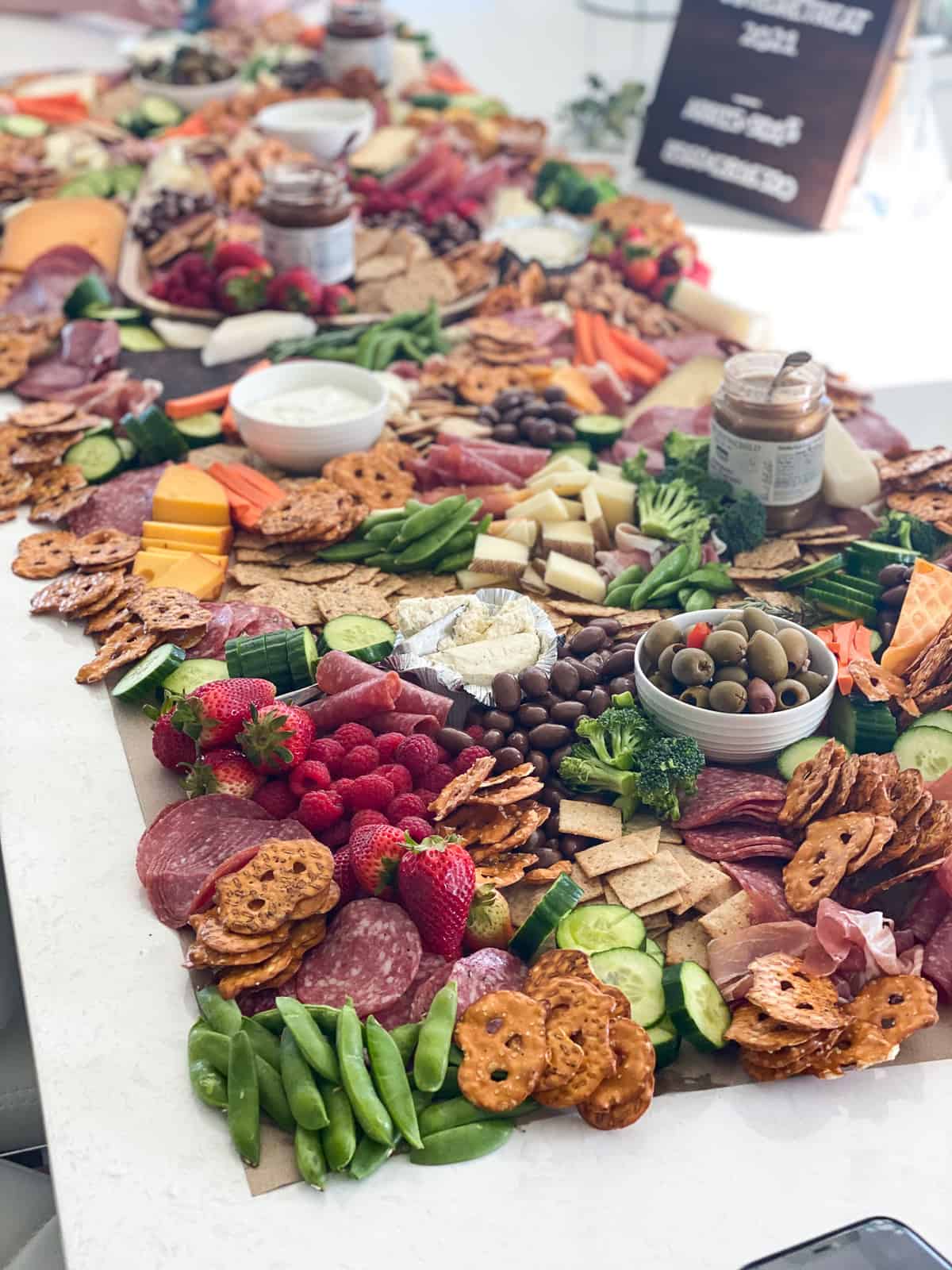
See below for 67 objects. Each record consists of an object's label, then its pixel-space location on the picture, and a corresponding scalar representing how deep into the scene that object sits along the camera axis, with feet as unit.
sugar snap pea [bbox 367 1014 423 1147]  4.43
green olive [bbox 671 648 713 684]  5.82
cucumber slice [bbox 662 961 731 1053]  4.69
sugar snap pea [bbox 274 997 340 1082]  4.54
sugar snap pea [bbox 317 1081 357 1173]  4.34
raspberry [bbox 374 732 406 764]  5.84
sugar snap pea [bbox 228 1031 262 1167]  4.41
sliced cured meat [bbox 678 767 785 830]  5.65
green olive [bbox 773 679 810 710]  5.84
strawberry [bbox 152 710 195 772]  5.92
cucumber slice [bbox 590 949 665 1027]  4.81
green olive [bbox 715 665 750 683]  5.84
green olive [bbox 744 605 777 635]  6.05
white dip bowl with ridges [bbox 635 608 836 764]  5.75
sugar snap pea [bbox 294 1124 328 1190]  4.30
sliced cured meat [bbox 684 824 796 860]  5.52
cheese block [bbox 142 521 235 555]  7.64
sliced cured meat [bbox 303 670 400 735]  5.97
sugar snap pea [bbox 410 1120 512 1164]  4.42
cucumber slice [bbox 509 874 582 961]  5.12
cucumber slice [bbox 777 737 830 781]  5.85
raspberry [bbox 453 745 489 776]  5.81
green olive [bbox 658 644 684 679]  5.98
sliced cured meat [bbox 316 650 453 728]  6.12
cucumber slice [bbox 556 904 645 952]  5.14
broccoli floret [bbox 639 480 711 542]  7.40
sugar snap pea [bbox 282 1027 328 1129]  4.40
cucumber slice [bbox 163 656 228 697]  6.39
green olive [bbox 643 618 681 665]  6.11
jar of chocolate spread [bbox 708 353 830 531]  7.31
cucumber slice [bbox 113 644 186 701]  6.40
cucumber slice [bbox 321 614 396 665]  6.45
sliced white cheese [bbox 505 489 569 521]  7.61
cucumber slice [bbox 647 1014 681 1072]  4.67
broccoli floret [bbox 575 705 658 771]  5.81
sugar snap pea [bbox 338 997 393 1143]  4.39
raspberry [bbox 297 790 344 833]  5.50
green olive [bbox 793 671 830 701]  5.93
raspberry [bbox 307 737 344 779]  5.76
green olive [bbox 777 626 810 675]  5.94
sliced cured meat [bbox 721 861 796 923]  5.24
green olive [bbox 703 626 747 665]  5.85
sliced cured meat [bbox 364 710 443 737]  5.96
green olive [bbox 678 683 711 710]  5.85
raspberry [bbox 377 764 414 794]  5.65
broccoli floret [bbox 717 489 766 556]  7.43
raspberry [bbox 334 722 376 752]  5.86
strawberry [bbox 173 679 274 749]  5.74
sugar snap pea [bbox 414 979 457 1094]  4.54
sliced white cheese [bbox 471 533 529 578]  7.25
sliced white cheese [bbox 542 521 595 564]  7.43
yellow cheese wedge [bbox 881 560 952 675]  6.41
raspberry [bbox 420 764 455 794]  5.74
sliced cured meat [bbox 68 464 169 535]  7.91
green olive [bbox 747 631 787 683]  5.85
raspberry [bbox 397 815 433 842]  5.34
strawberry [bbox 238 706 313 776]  5.61
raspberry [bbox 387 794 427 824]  5.50
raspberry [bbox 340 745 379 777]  5.72
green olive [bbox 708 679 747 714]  5.74
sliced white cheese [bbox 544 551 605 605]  7.13
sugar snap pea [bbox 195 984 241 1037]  4.73
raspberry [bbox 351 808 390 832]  5.43
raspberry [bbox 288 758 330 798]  5.65
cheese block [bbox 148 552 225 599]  7.21
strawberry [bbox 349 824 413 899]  5.14
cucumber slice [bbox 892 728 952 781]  5.90
